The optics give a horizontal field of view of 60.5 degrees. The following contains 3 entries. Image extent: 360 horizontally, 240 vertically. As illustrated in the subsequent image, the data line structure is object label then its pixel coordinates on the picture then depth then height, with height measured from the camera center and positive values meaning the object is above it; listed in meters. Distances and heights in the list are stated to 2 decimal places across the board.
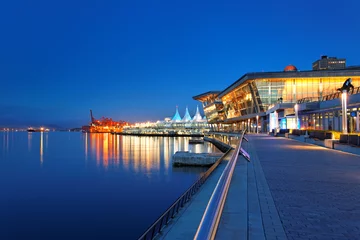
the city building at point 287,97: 40.72 +7.38
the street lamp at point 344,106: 23.11 +1.65
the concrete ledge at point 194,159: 34.72 -3.30
